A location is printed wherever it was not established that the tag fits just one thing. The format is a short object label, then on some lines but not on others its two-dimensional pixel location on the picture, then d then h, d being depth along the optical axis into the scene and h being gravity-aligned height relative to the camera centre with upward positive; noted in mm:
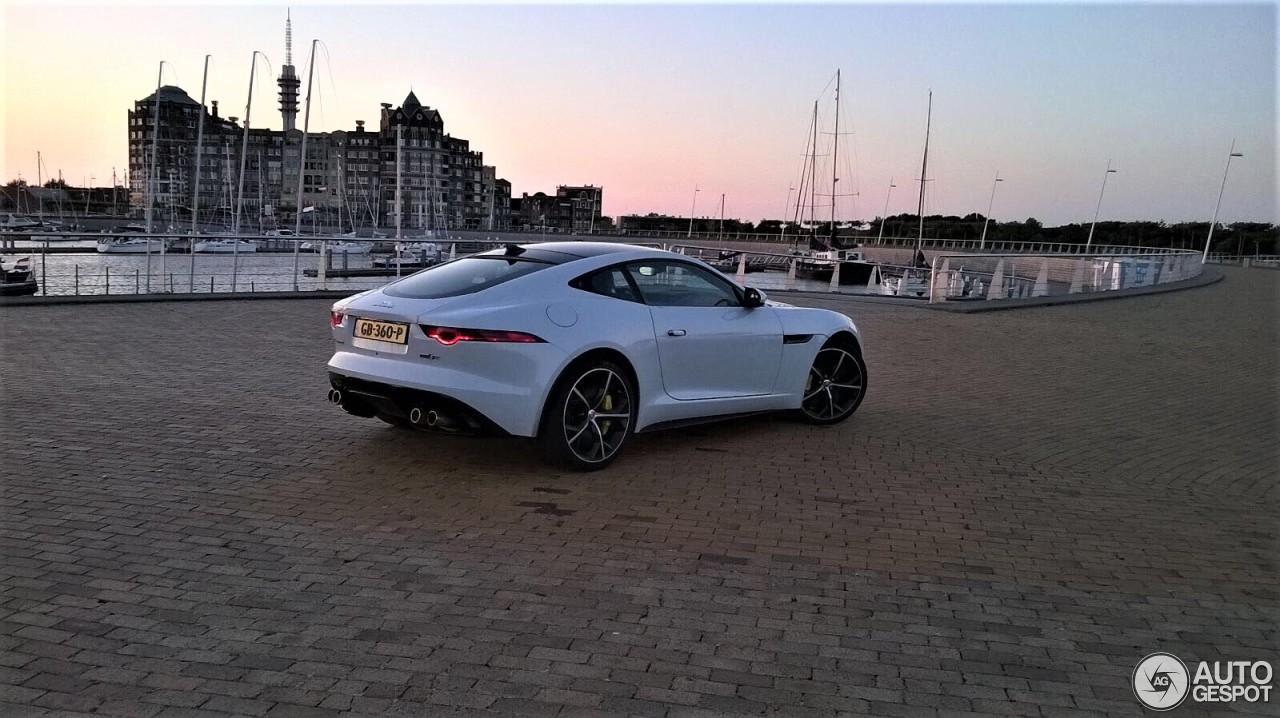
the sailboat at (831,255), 53066 -1345
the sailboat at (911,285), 35103 -2074
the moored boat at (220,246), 60044 -4829
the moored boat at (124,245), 62406 -5659
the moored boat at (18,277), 18625 -2481
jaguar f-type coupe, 5465 -905
